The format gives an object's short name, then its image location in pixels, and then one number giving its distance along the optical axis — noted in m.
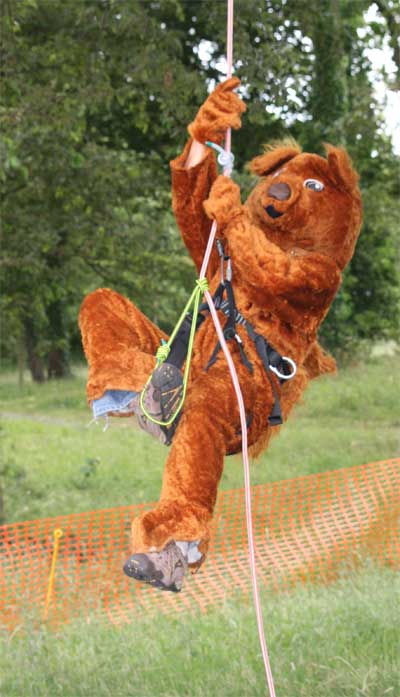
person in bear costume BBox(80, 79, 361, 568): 4.50
